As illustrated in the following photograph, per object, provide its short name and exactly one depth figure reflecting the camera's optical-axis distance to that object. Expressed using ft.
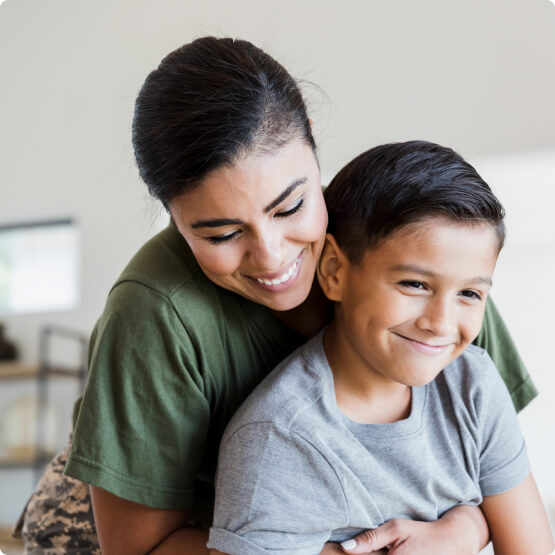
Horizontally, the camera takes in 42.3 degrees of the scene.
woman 3.35
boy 3.42
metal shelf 14.15
